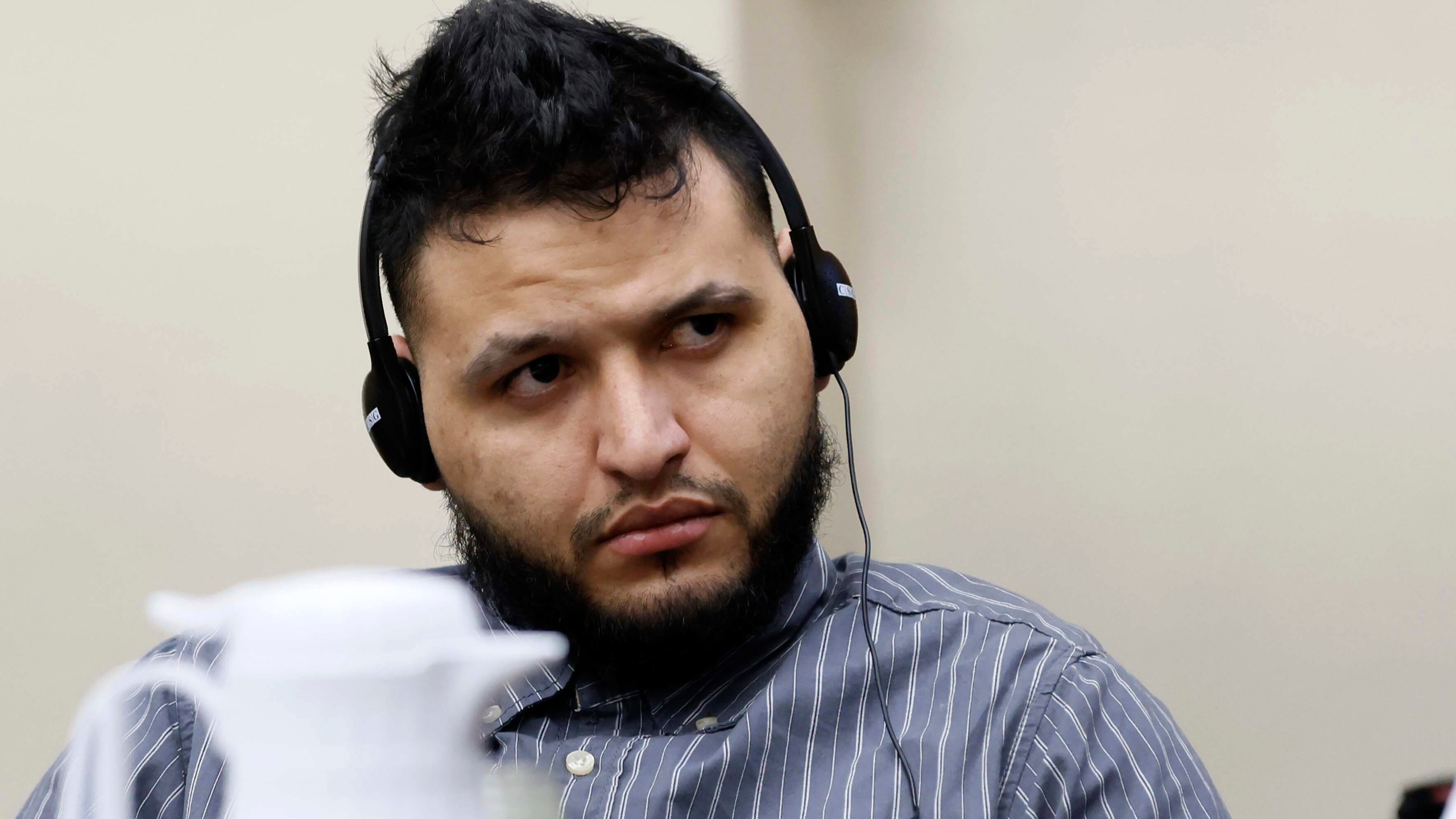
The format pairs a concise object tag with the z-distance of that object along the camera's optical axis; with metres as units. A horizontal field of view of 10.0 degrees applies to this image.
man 3.02
